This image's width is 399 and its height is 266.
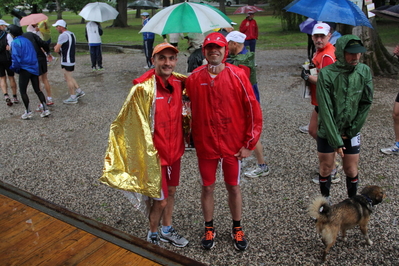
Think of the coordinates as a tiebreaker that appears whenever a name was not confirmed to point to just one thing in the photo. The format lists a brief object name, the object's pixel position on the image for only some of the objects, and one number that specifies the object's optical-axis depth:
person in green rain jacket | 3.22
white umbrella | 11.88
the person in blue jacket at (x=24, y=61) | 7.19
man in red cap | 3.07
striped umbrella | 3.92
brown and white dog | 3.08
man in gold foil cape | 3.00
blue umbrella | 4.67
